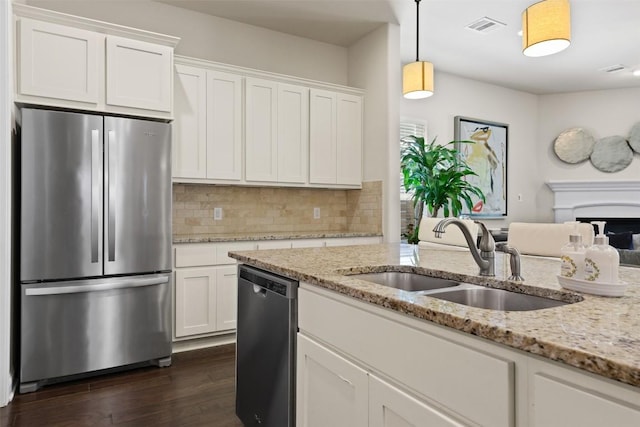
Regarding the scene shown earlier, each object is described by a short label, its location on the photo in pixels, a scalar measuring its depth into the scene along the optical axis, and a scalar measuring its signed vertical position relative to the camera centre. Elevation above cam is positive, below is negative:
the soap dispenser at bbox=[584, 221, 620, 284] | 1.09 -0.13
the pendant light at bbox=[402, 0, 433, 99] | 3.61 +1.17
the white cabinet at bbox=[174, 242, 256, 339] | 3.30 -0.61
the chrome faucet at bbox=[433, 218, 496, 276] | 1.49 -0.13
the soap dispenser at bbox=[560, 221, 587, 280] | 1.15 -0.12
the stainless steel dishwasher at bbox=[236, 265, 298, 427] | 1.63 -0.58
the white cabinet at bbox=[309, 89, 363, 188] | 4.23 +0.78
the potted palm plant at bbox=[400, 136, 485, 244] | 4.58 +0.37
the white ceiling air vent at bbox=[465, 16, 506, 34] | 4.09 +1.88
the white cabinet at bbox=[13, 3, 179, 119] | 2.71 +1.03
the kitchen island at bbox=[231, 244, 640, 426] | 0.67 -0.28
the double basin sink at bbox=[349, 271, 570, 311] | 1.26 -0.27
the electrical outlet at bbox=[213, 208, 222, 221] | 4.00 +0.00
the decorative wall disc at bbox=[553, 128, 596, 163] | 6.34 +1.05
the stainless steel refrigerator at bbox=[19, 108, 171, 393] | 2.61 -0.20
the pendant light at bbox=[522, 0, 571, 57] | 2.38 +1.09
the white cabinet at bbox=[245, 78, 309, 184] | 3.87 +0.79
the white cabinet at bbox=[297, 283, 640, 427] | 0.67 -0.34
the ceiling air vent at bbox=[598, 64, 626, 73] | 5.34 +1.88
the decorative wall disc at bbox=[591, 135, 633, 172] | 6.13 +0.88
